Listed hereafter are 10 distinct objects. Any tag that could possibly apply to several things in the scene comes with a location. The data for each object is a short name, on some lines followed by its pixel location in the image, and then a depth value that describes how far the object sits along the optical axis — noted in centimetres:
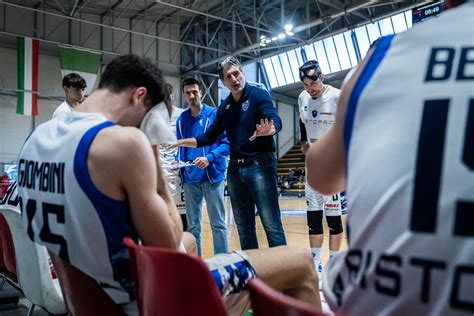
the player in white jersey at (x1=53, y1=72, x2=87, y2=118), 390
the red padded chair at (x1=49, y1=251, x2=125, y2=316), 140
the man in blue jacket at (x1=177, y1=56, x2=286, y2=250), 337
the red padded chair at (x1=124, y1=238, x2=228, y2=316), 91
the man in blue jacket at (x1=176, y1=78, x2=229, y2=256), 387
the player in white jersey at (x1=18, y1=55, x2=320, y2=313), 130
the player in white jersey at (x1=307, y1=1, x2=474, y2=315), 71
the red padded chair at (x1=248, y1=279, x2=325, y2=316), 67
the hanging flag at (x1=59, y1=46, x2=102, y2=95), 1362
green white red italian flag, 1341
